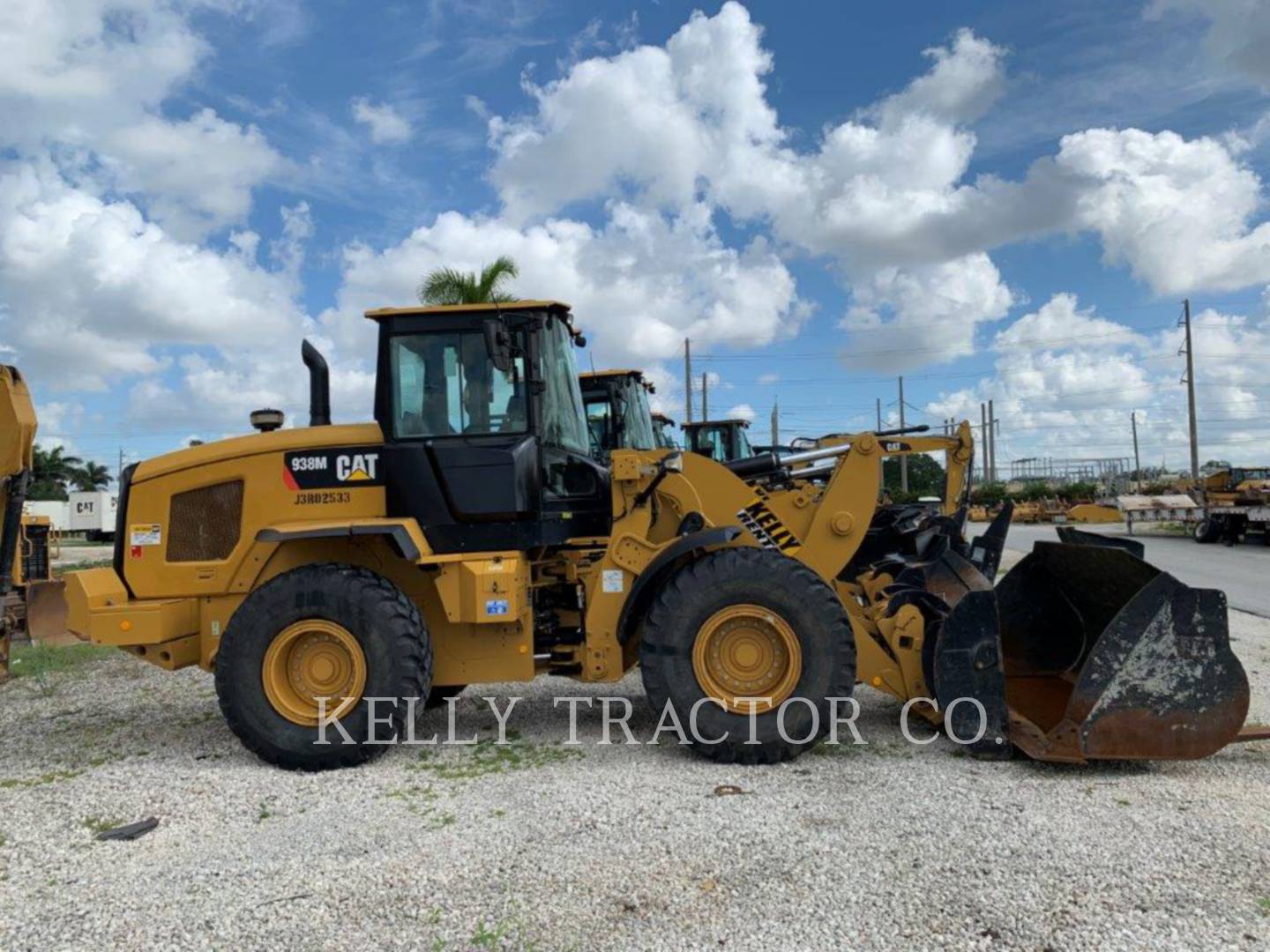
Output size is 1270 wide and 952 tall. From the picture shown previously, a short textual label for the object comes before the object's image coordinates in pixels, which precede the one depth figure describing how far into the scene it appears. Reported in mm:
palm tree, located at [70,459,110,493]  78125
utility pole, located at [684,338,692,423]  41375
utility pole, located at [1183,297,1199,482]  42344
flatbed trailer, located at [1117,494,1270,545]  24906
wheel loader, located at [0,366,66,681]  6445
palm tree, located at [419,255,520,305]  17531
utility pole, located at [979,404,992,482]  58750
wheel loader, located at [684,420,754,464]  15406
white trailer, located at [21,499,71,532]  47625
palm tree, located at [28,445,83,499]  66812
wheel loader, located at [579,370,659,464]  10852
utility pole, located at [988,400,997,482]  59022
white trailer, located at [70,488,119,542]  46594
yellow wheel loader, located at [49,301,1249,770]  5234
